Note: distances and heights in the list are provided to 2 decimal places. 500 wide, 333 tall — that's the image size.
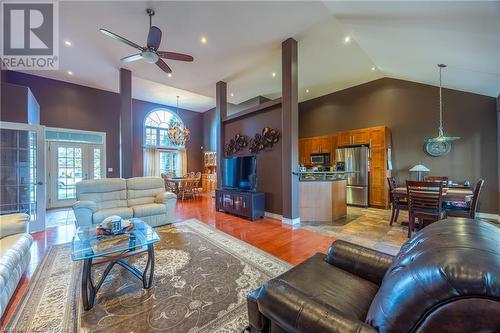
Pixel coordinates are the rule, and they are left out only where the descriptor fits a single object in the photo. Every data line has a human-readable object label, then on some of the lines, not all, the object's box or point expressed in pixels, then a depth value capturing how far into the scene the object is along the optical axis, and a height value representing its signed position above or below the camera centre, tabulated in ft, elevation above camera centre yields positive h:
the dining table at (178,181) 23.97 -1.44
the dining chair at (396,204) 12.99 -2.45
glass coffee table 5.89 -2.47
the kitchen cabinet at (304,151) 25.00 +1.98
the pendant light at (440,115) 14.37 +4.06
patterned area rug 5.28 -3.90
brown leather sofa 2.02 -1.53
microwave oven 22.83 +0.87
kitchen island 14.34 -2.23
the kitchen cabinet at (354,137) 19.94 +2.94
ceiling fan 9.70 +6.18
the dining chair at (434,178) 15.23 -1.00
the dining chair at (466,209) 10.12 -2.36
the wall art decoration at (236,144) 18.07 +2.15
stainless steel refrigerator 19.45 -0.66
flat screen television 15.73 -0.41
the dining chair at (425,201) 10.40 -1.85
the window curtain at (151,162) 28.30 +0.99
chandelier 25.49 +4.42
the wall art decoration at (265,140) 15.34 +2.17
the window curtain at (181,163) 31.35 +0.79
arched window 28.91 +6.05
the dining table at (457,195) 10.25 -1.55
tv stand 14.88 -2.68
